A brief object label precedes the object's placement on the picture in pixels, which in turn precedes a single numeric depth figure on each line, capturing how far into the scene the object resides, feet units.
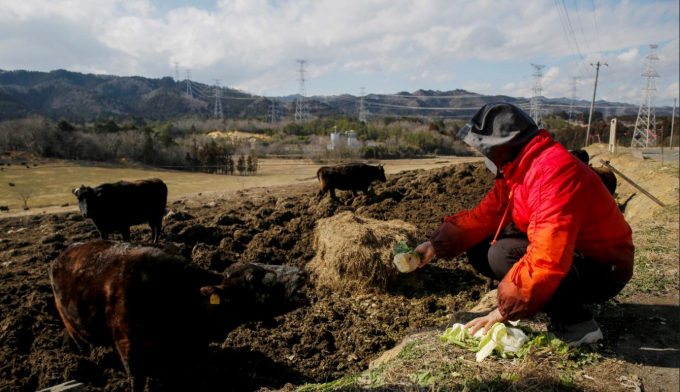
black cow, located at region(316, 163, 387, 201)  46.14
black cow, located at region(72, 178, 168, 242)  29.30
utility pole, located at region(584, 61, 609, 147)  140.42
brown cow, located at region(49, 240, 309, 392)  12.10
